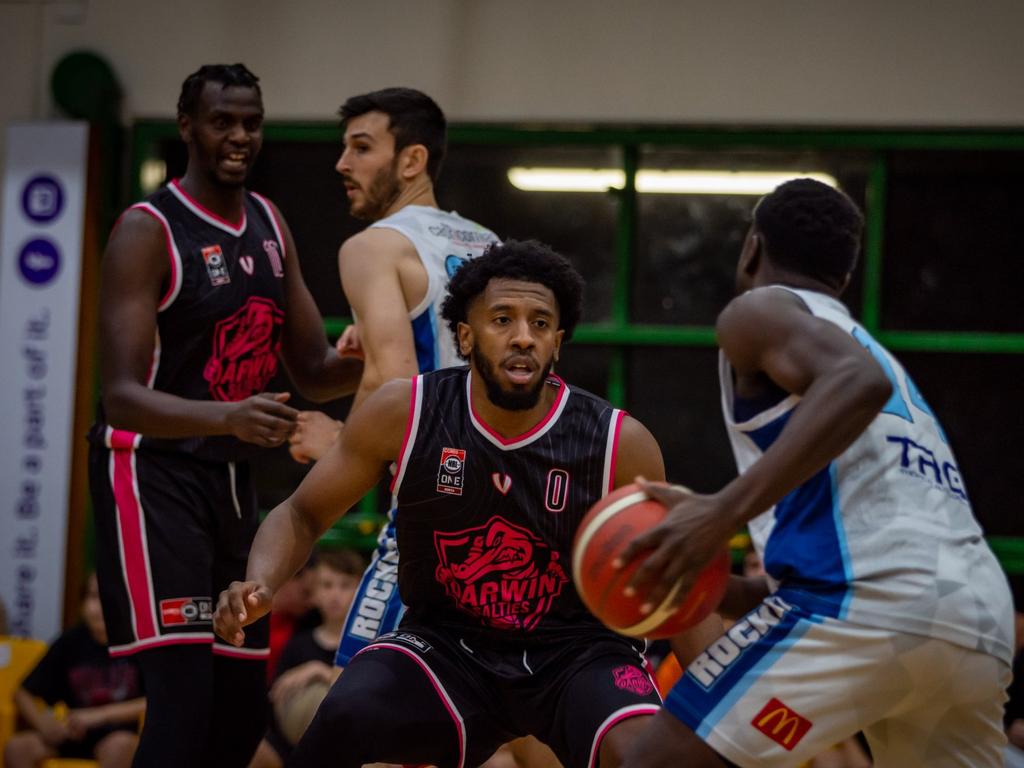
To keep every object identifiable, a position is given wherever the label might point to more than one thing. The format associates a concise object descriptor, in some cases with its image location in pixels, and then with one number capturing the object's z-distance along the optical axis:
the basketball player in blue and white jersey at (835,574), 5.61
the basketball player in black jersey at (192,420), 7.86
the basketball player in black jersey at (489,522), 7.07
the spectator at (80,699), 12.66
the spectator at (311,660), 12.39
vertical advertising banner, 15.37
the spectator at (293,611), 14.31
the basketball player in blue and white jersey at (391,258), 8.00
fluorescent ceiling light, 15.17
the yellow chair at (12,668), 13.27
